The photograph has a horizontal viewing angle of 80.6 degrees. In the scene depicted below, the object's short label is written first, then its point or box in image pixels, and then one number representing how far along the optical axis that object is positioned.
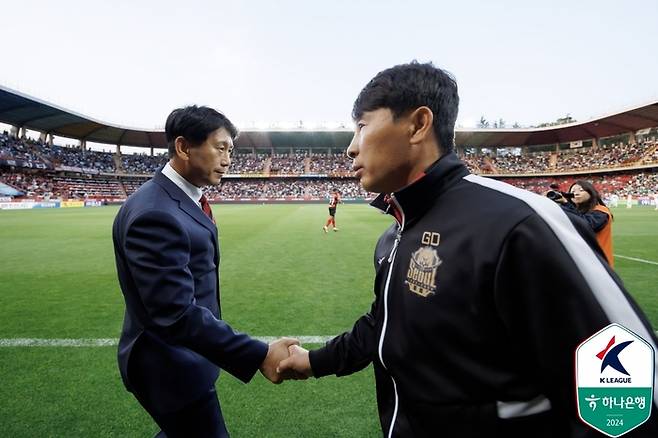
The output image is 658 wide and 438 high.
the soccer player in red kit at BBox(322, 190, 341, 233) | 17.50
